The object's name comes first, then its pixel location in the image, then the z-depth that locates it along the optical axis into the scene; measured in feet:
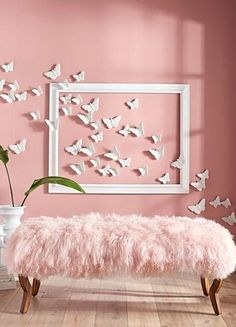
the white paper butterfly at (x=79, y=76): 13.39
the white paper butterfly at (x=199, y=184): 13.33
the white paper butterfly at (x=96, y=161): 13.37
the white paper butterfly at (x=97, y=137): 13.34
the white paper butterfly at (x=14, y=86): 13.38
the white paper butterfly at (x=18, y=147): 13.33
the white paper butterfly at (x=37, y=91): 13.39
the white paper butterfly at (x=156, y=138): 13.35
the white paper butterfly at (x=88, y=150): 13.33
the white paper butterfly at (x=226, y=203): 13.30
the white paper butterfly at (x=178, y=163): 13.39
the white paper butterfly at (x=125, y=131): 13.38
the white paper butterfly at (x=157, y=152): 13.37
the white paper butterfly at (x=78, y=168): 13.35
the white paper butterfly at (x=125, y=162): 13.34
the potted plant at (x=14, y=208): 11.80
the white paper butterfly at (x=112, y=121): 13.35
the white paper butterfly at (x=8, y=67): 13.38
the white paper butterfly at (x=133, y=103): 13.37
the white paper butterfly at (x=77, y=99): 13.37
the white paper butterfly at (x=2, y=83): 13.37
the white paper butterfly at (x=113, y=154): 13.35
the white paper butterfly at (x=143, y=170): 13.37
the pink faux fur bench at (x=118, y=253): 8.83
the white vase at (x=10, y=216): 11.77
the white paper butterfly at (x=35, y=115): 13.37
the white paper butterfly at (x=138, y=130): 13.37
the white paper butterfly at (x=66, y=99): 13.39
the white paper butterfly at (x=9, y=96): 13.39
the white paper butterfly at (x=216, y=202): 13.35
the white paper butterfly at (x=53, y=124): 13.34
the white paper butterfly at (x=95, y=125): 13.36
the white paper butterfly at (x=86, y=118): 13.38
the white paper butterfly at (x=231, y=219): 13.32
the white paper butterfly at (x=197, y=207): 13.34
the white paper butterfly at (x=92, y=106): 13.36
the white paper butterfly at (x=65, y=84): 13.38
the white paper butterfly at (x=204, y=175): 13.35
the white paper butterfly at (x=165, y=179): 13.38
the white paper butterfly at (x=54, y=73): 13.38
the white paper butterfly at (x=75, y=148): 13.34
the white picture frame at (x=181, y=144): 13.34
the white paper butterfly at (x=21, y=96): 13.37
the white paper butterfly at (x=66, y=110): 13.38
